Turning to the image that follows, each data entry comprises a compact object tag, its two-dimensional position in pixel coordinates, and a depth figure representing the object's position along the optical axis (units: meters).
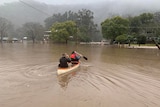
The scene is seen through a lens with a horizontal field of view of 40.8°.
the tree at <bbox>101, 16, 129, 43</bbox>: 74.00
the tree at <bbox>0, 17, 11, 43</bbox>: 111.19
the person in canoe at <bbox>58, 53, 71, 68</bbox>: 15.13
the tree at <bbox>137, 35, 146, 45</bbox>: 69.50
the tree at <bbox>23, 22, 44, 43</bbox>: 114.81
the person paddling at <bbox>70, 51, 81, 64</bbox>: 18.75
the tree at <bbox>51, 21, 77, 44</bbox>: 79.00
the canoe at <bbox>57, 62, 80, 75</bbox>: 14.39
